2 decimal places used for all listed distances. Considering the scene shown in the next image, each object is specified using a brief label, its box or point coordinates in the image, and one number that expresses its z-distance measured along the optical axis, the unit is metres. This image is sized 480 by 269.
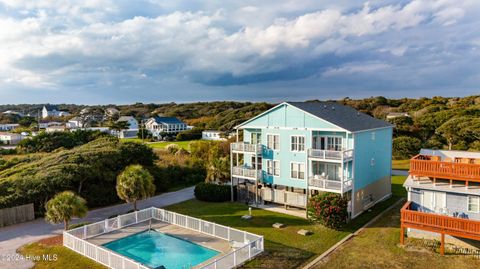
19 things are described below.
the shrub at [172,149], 44.99
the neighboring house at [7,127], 106.28
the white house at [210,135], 75.26
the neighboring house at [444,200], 15.69
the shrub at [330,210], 19.23
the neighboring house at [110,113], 111.72
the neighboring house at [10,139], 70.25
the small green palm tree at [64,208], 17.75
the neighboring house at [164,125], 91.22
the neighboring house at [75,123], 110.12
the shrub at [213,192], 26.57
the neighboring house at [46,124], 104.44
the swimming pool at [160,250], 16.33
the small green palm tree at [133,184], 20.31
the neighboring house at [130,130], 91.11
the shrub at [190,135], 79.10
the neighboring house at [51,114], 157.75
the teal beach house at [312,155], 22.05
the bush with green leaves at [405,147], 45.94
